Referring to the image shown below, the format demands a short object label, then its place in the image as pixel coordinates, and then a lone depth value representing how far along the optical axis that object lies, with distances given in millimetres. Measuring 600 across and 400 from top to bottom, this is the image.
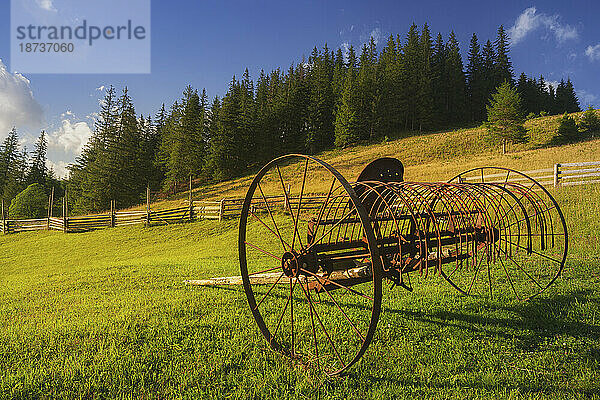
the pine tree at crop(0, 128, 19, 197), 51031
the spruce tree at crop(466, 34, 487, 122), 63812
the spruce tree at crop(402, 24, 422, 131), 59469
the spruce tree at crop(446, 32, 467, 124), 63375
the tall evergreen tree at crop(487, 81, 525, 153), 36375
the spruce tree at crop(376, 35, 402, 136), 56344
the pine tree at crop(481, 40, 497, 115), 63625
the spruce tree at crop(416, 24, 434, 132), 58531
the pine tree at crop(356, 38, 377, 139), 54438
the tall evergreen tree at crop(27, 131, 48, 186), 53419
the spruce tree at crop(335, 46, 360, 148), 53062
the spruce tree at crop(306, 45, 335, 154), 57375
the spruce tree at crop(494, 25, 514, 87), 64875
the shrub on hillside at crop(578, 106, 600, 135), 37362
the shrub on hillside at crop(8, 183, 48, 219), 37094
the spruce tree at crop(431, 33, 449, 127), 61525
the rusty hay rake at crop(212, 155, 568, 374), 3490
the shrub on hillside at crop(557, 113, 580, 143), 35562
